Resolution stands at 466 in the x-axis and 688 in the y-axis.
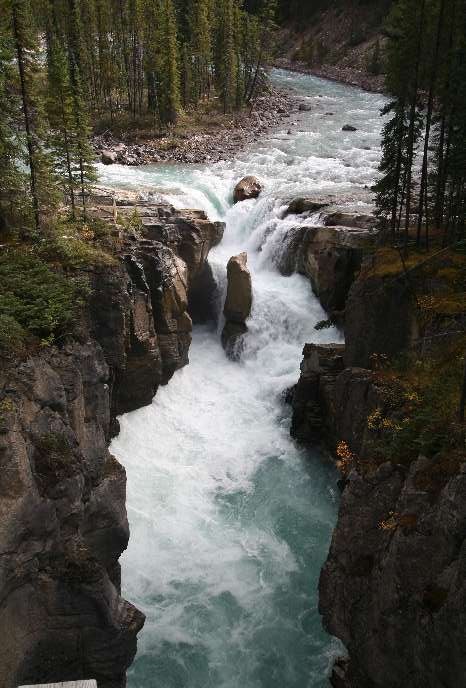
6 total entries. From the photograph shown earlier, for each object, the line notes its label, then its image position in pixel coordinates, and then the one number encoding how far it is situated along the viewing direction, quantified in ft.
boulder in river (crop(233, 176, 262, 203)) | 122.62
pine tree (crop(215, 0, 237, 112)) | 209.26
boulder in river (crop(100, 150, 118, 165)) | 145.59
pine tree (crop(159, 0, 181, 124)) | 183.83
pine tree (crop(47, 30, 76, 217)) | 76.69
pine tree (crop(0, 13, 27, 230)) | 64.95
